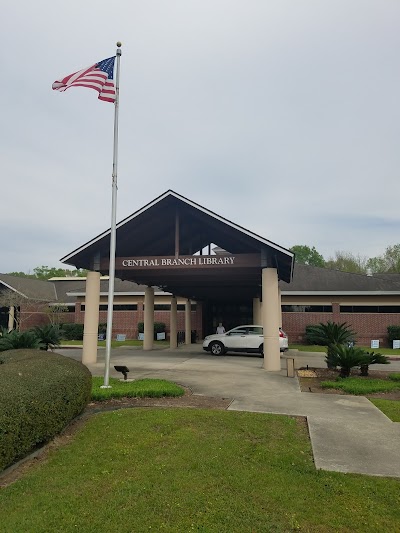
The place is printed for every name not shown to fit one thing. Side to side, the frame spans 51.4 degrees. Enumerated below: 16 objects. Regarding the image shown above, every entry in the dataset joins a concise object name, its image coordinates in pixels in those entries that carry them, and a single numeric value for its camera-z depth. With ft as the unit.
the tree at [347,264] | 218.18
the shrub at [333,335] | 48.65
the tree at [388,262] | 202.59
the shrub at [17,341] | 42.11
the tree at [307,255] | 250.16
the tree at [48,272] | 250.37
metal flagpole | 35.47
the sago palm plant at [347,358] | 40.06
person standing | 92.89
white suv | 65.26
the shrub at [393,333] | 90.38
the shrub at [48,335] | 49.03
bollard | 42.29
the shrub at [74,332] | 110.52
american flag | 36.61
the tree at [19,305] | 107.34
